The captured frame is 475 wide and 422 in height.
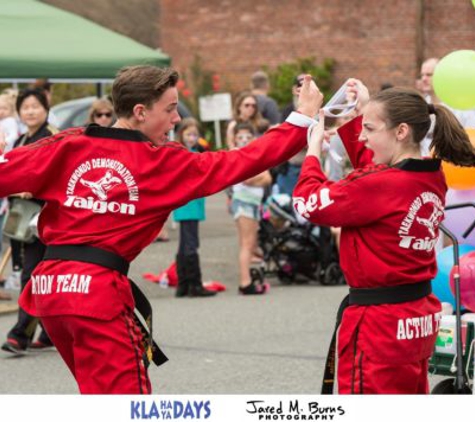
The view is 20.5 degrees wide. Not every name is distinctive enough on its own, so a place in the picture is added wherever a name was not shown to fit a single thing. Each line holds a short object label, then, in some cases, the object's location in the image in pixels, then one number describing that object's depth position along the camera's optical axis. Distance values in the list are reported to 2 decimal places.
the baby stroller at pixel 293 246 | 13.16
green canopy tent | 13.89
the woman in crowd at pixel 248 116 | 13.76
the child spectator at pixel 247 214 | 12.61
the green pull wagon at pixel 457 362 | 6.09
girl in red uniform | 4.97
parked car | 20.12
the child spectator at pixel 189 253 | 12.43
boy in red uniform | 4.96
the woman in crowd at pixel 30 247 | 9.48
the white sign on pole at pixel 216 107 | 23.66
